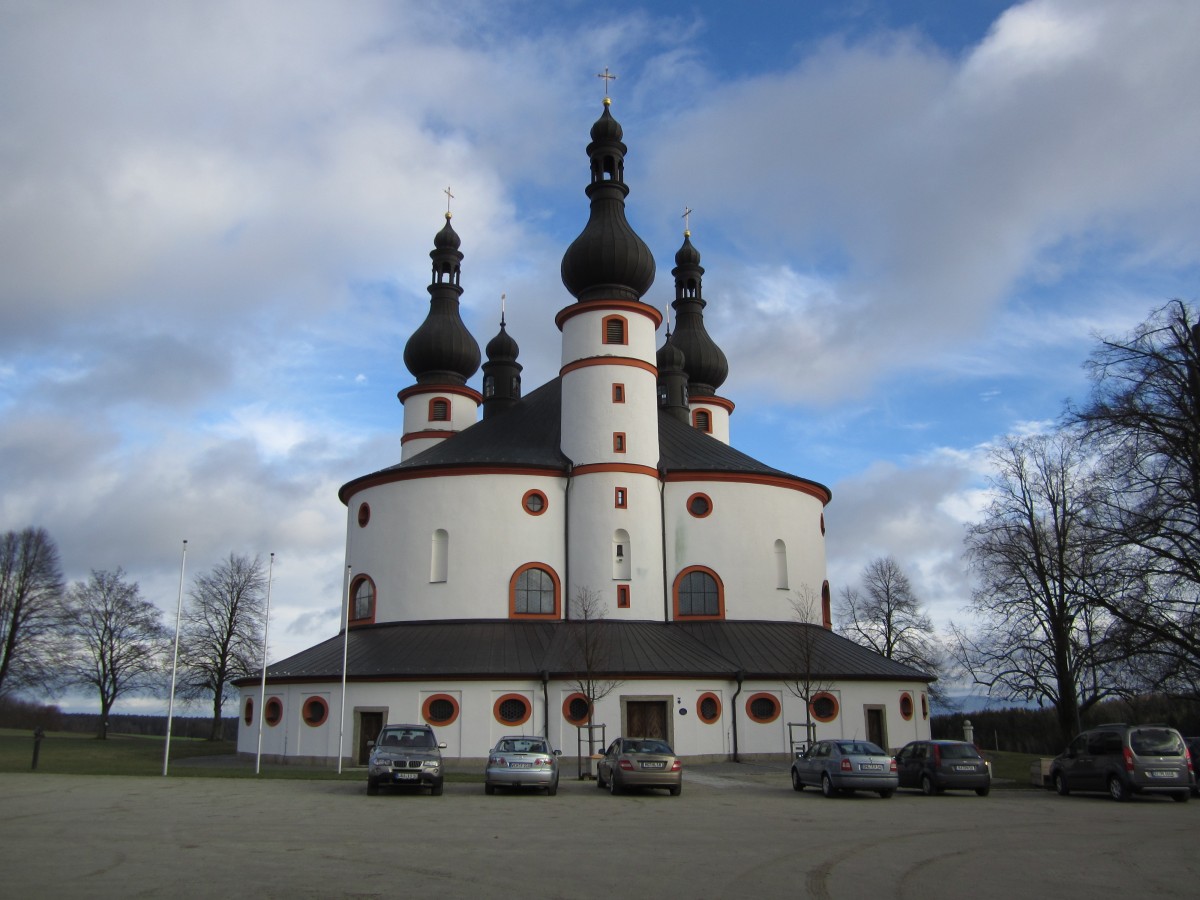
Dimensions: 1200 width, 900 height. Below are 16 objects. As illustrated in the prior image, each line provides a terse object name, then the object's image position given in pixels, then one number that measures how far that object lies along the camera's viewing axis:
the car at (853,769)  21.11
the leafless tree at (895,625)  56.72
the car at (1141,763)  20.62
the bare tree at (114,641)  54.56
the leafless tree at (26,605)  50.12
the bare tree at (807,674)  32.41
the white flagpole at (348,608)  35.38
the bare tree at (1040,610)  31.20
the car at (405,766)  21.12
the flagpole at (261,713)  28.21
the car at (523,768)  21.50
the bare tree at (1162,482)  22.05
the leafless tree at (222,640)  53.97
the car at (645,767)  21.77
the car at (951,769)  22.41
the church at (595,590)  31.81
